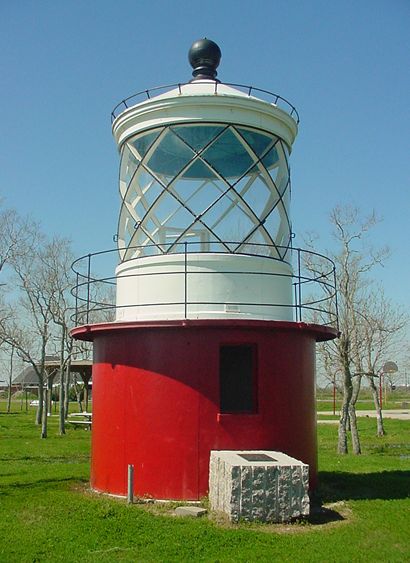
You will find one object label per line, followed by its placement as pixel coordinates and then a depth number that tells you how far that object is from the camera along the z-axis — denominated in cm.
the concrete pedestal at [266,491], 927
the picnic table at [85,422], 3374
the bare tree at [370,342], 2836
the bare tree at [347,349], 2388
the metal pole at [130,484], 1104
